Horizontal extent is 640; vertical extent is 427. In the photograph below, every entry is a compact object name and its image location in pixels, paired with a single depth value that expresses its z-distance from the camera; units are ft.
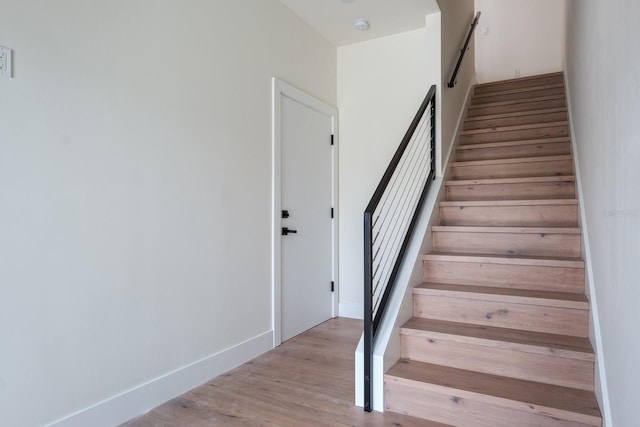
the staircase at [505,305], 5.64
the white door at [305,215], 10.28
